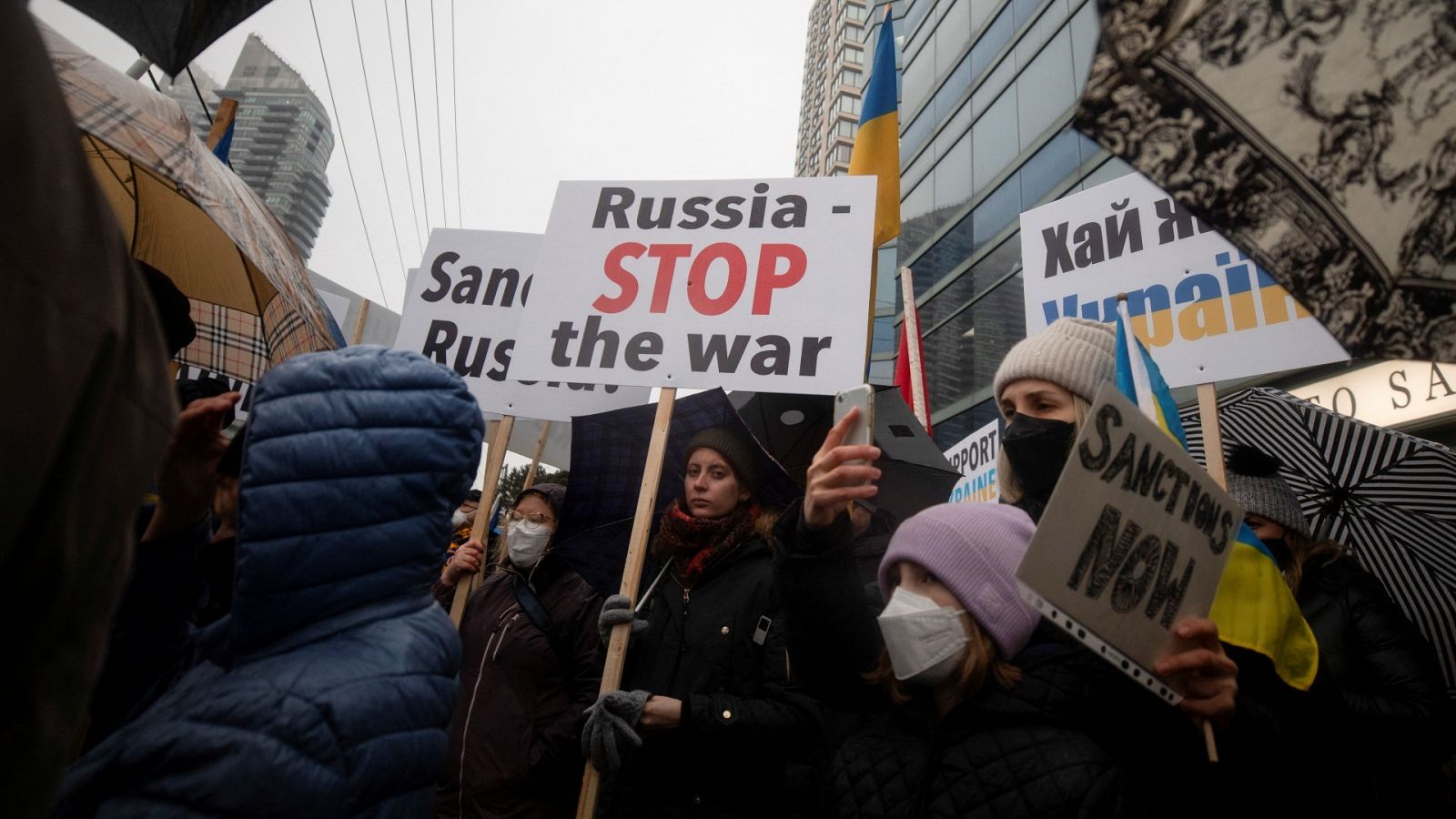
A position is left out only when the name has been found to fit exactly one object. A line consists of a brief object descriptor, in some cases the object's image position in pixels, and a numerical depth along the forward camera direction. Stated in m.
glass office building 15.85
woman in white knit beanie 1.94
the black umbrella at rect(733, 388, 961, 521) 3.50
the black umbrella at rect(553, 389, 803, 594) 2.75
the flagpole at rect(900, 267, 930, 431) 4.43
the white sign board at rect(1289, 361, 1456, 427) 6.94
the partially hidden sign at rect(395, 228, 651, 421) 3.51
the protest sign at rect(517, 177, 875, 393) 2.66
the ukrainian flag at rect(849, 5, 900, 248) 4.11
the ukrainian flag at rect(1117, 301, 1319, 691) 1.60
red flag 4.45
